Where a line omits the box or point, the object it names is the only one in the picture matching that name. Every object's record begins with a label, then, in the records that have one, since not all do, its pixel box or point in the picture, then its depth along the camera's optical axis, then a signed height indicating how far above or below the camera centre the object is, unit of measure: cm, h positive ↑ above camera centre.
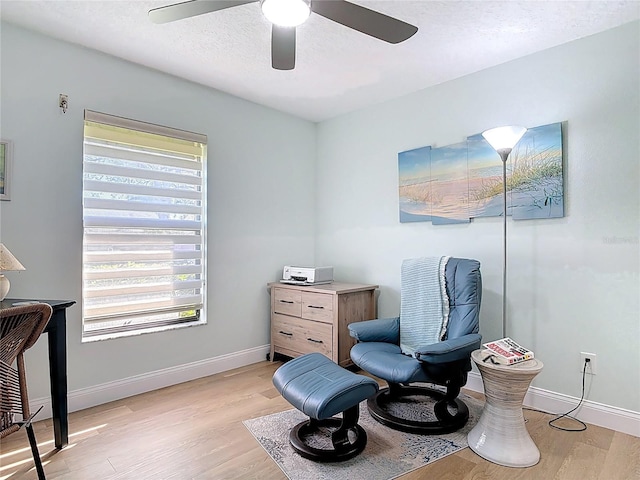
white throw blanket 266 -41
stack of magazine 208 -58
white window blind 273 +12
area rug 191 -109
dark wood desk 211 -68
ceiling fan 168 +101
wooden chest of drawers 321 -61
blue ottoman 193 -77
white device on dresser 354 -29
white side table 200 -91
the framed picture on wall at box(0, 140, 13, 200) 233 +45
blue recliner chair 224 -61
